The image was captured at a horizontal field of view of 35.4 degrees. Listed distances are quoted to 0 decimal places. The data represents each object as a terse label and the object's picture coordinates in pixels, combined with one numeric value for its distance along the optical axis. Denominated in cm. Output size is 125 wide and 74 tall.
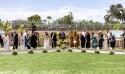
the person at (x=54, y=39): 1778
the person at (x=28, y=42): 1717
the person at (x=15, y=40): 1568
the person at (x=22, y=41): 1750
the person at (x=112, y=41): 1676
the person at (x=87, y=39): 1669
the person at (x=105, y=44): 1842
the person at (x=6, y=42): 1676
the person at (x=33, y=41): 1684
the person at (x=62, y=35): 1751
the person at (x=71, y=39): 1835
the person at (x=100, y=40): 1740
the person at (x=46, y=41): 1686
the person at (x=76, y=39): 1817
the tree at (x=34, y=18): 5814
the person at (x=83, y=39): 1681
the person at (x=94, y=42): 1773
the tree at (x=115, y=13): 5219
